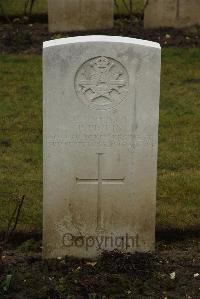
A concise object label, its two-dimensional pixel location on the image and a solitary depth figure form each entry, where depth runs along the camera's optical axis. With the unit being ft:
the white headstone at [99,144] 16.08
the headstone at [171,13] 35.06
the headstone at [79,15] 34.65
